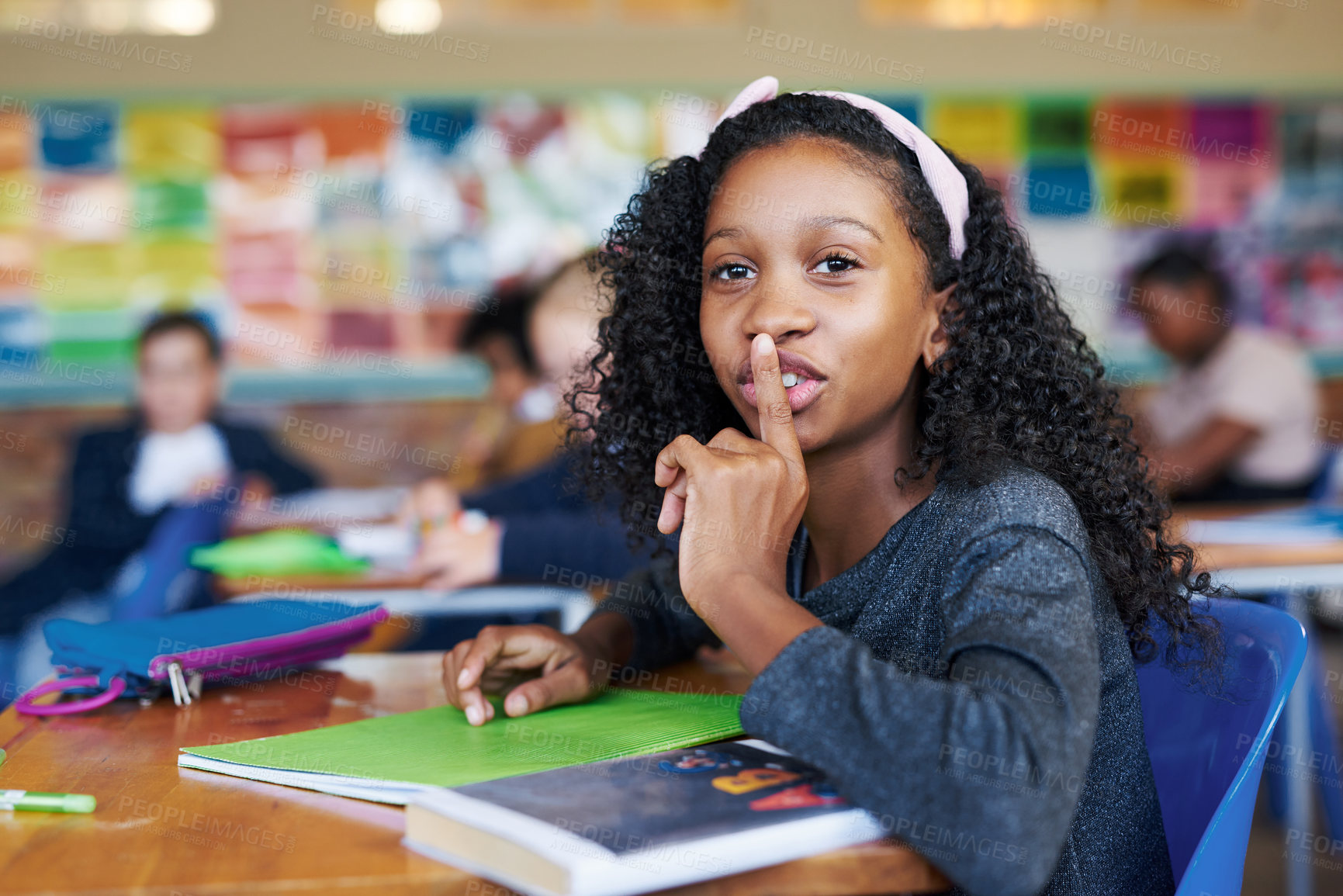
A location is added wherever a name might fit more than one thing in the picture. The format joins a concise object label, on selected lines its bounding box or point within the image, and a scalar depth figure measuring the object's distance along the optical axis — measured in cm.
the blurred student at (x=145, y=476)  338
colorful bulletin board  462
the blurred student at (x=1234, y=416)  396
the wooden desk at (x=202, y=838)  76
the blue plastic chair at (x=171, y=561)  267
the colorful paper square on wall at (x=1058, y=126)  484
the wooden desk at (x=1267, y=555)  221
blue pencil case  123
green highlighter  89
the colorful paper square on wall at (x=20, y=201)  460
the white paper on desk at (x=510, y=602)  237
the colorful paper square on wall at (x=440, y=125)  471
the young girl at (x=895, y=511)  80
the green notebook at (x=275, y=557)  221
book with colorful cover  71
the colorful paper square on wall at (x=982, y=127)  485
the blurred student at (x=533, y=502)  237
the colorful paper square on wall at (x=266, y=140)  466
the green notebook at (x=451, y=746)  91
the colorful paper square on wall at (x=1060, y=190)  489
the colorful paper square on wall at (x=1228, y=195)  493
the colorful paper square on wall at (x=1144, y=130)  487
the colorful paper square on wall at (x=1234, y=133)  491
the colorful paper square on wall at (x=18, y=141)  457
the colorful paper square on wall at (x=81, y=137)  459
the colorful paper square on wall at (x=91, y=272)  461
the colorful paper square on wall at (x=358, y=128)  468
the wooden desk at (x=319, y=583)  214
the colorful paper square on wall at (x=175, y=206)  465
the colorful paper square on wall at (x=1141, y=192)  489
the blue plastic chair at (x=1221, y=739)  99
